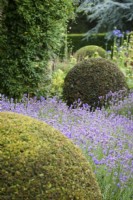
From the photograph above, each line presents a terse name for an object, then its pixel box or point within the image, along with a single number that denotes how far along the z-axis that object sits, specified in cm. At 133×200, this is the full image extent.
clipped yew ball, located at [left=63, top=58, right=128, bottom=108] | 990
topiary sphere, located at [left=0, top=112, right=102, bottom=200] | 320
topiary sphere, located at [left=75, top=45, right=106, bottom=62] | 1769
